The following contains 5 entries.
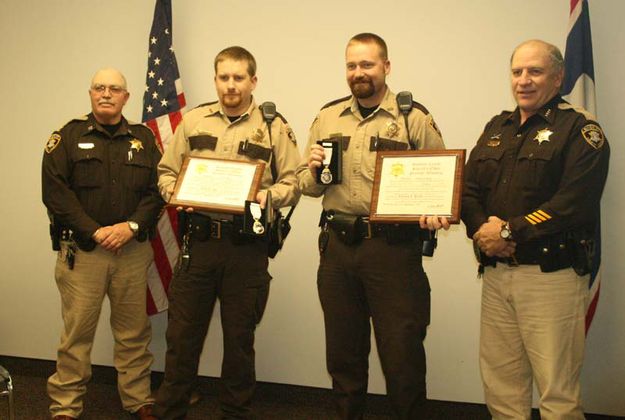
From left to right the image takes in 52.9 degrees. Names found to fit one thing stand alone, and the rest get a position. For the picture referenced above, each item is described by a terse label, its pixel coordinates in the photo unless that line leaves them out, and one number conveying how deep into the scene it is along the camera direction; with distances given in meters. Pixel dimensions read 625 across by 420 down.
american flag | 4.31
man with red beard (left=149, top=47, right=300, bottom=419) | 3.34
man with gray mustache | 3.71
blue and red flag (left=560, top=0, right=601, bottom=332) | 3.52
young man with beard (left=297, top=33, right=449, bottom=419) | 2.98
